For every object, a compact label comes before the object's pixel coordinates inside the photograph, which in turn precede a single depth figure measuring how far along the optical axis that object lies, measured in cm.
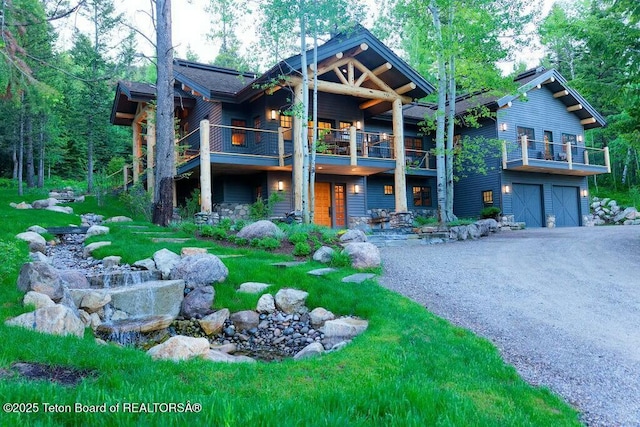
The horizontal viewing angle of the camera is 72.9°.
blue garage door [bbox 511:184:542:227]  2264
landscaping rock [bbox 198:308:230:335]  664
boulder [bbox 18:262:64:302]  564
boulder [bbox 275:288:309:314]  719
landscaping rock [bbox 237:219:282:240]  1092
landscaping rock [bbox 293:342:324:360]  522
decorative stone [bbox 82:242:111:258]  924
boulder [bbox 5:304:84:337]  467
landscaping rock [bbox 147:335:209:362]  451
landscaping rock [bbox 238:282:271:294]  748
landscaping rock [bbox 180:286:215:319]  696
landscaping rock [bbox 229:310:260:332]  681
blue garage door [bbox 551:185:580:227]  2409
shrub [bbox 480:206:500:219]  2098
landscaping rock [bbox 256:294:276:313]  716
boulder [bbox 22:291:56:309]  520
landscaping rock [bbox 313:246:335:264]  934
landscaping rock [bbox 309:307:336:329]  671
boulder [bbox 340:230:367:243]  1116
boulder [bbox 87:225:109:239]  1083
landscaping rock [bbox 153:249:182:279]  789
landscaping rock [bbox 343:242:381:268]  913
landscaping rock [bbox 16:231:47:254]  879
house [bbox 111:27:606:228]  1606
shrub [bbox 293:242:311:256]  981
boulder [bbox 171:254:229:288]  753
